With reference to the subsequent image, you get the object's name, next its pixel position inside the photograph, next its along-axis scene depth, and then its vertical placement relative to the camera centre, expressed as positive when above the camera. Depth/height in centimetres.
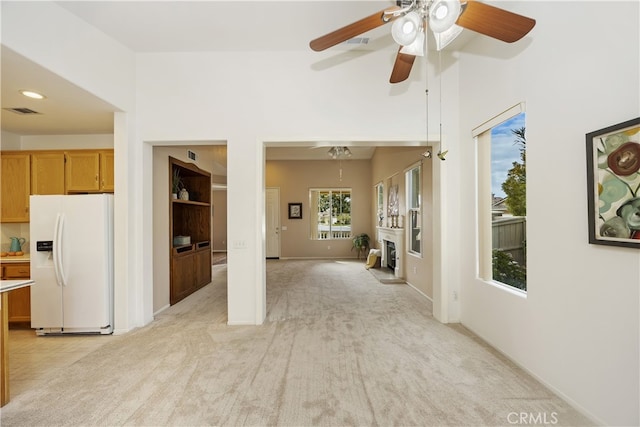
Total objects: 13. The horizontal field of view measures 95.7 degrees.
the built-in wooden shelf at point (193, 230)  468 -26
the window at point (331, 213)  928 +6
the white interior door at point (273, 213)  921 +7
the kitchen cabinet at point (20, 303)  347 -102
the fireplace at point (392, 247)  597 -74
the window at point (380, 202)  780 +34
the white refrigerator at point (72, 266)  321 -53
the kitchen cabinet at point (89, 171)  376 +61
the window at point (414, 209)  513 +10
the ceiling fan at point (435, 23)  149 +107
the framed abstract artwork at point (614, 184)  154 +16
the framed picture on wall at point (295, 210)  923 +16
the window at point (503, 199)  257 +14
